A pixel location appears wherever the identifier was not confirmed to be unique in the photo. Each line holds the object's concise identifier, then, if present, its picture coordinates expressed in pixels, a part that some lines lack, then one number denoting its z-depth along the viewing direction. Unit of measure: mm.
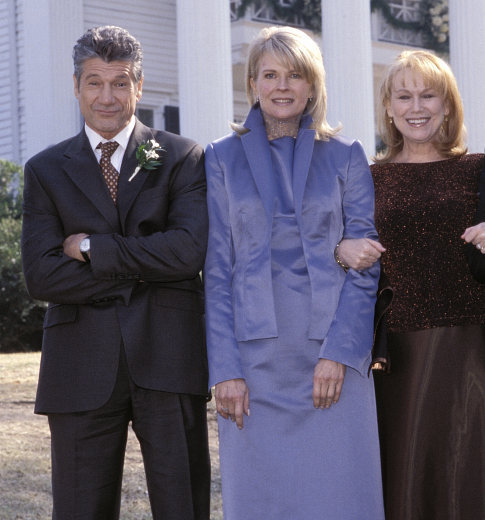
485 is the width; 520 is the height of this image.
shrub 13383
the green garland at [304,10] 17969
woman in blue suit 3734
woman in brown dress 4039
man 3760
